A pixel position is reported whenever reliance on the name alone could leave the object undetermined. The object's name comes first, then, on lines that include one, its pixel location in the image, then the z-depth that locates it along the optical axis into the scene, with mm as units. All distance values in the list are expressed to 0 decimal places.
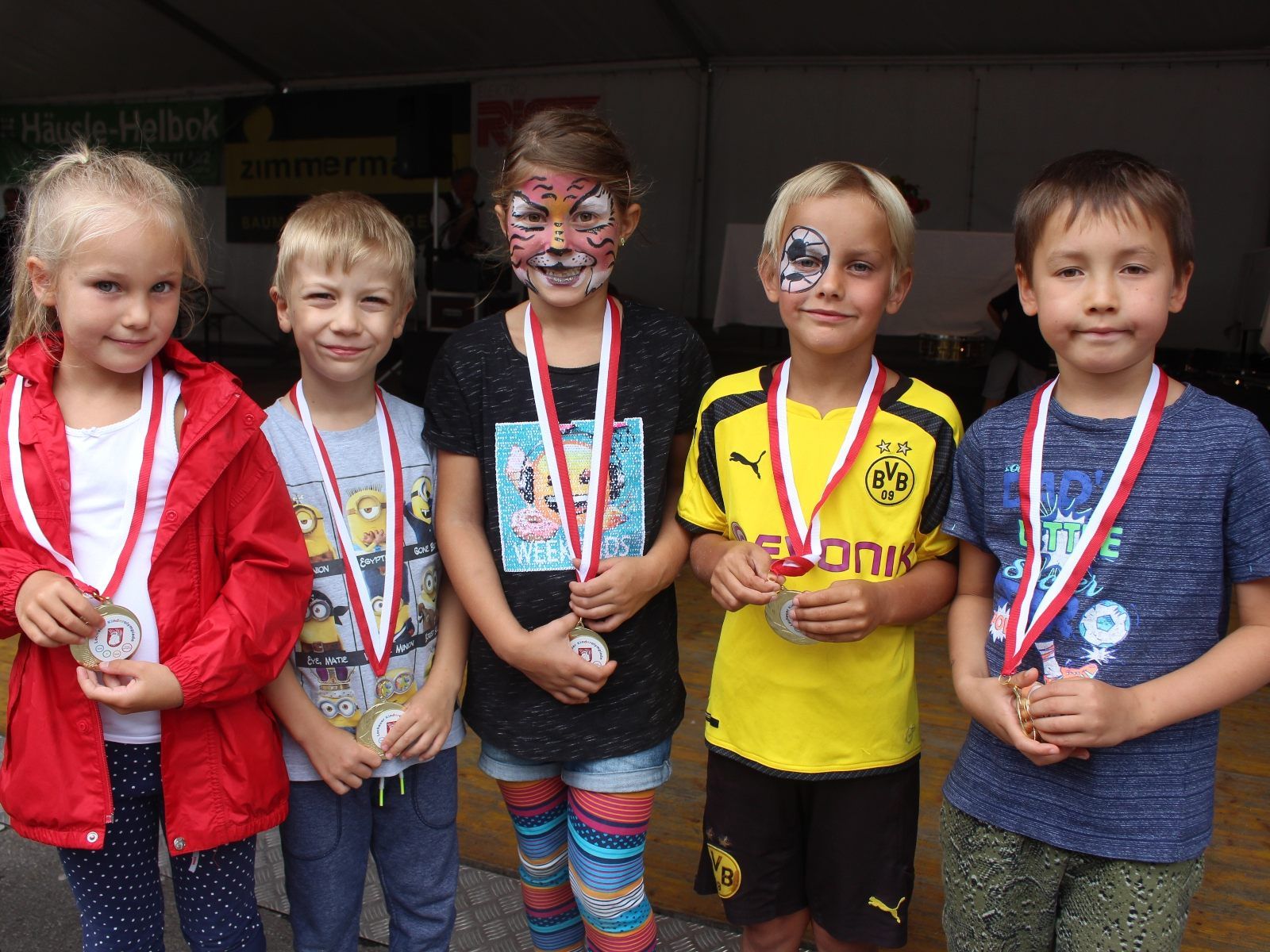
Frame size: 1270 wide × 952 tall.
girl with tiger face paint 1842
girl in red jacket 1591
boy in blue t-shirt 1432
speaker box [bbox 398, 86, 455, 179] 9711
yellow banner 13953
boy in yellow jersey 1734
